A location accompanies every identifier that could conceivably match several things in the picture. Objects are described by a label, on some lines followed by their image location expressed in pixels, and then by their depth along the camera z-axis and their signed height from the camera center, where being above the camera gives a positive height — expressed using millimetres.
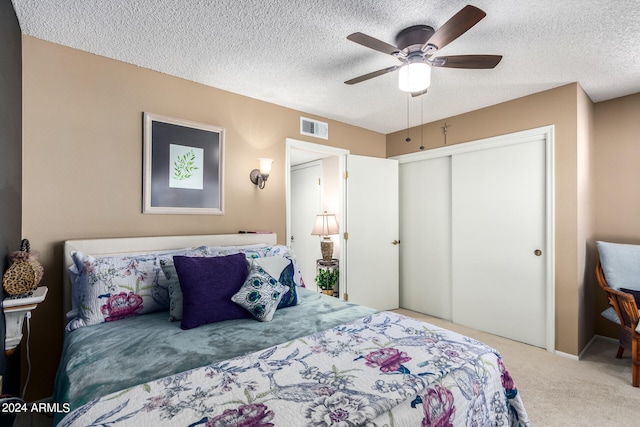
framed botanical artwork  2525 +421
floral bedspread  944 -604
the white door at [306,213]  4789 +38
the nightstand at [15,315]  1550 -515
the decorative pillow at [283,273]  2086 -401
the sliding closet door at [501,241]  3084 -273
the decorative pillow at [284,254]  2491 -325
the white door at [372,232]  3941 -227
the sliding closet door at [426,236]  3898 -277
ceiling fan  1778 +997
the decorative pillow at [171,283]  1813 -425
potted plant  3994 -842
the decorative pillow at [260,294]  1824 -479
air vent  3562 +1032
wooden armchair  2359 -849
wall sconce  3107 +426
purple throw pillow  1739 -429
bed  991 -604
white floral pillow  1795 -449
